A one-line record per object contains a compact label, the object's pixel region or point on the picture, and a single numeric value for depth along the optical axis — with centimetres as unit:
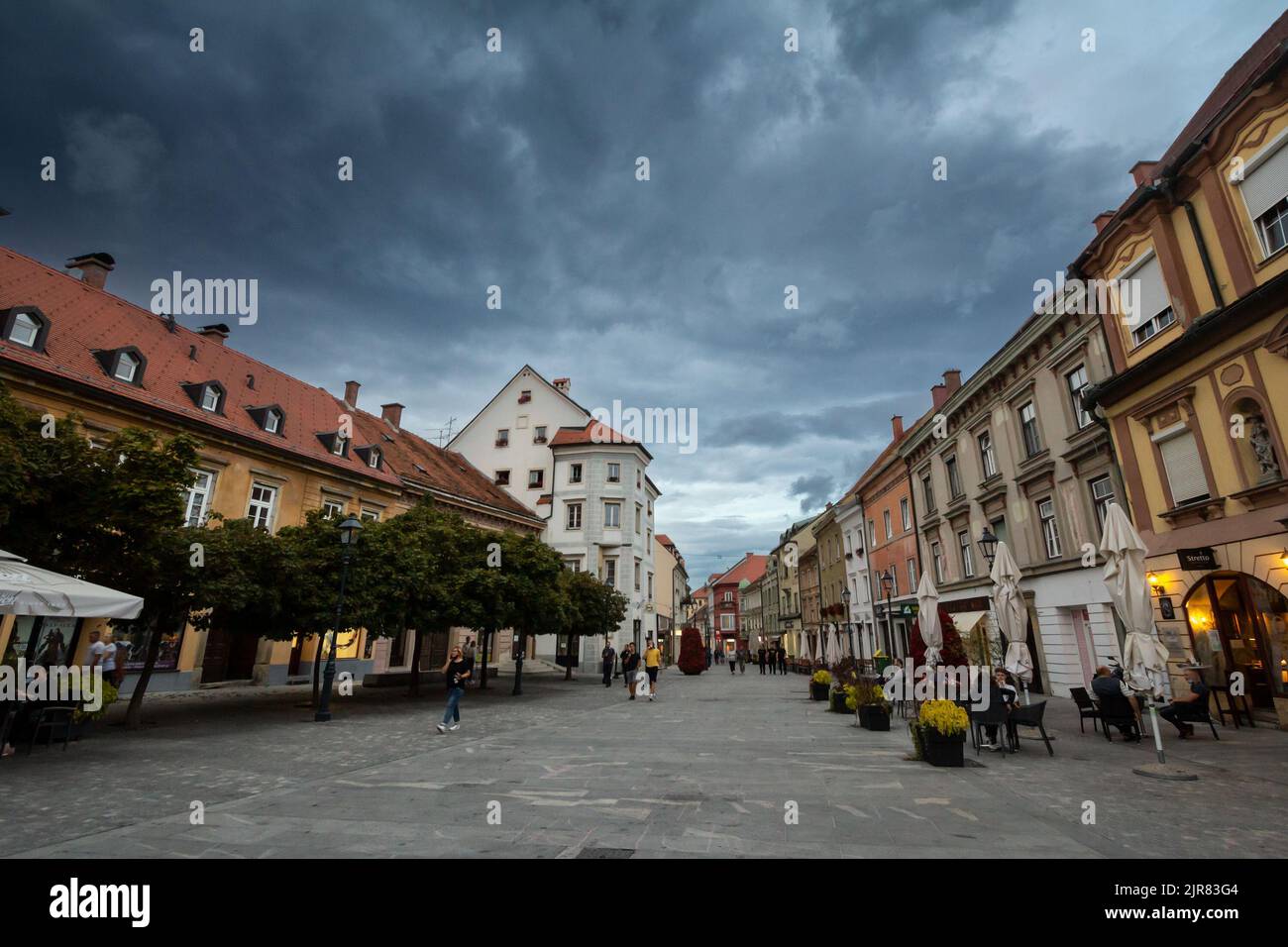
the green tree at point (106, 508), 1060
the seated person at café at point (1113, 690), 1133
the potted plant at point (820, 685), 2023
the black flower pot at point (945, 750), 901
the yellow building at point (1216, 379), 1152
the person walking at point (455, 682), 1306
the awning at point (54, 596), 799
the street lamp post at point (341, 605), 1429
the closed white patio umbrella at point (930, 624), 1503
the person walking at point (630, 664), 2372
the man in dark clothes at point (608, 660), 2830
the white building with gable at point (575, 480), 4062
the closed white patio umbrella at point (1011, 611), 1288
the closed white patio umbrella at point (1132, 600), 919
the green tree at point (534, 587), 2114
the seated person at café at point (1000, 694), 1049
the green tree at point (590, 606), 2784
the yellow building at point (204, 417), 1762
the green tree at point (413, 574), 1595
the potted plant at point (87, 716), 1034
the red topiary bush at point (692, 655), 4224
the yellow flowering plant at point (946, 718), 894
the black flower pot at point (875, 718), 1307
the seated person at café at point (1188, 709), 1100
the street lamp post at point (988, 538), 1473
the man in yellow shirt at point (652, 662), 2262
